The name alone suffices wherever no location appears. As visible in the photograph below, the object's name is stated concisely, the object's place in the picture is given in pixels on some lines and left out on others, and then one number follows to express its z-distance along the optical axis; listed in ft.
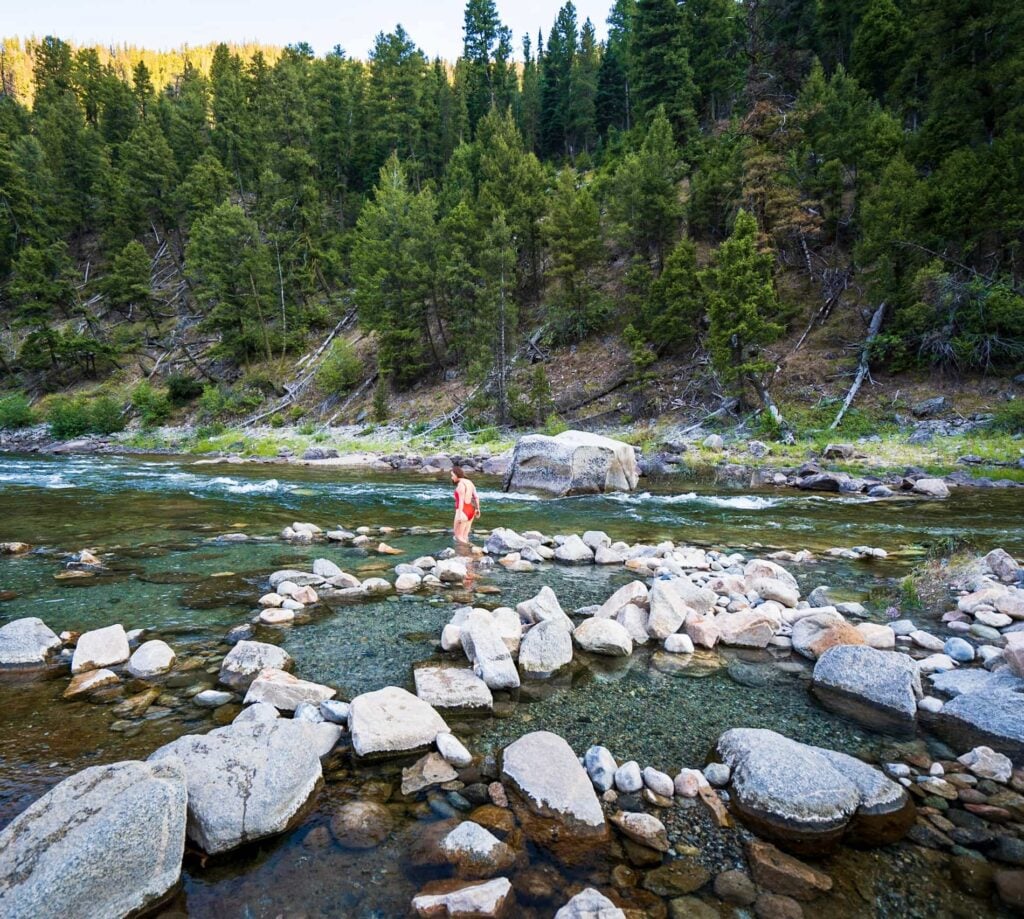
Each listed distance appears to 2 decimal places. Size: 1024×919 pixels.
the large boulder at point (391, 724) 12.10
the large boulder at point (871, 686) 13.85
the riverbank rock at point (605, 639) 17.56
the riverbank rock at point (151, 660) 15.56
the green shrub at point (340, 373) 120.88
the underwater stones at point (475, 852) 9.04
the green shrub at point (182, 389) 133.90
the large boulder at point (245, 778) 9.43
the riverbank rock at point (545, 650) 16.25
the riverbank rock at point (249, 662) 15.21
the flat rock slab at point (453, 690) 14.25
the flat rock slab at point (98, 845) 7.51
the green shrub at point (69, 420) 119.24
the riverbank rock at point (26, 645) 15.99
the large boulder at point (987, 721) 12.52
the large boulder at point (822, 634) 17.15
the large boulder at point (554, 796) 9.82
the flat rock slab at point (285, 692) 13.75
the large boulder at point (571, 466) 52.80
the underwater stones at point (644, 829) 9.74
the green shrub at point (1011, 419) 59.19
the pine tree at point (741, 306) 71.10
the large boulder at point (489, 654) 15.37
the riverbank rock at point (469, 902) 8.10
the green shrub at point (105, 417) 123.54
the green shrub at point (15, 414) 128.16
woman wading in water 31.73
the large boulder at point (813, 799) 9.86
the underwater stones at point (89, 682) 14.49
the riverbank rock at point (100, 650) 15.69
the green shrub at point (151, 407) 127.87
